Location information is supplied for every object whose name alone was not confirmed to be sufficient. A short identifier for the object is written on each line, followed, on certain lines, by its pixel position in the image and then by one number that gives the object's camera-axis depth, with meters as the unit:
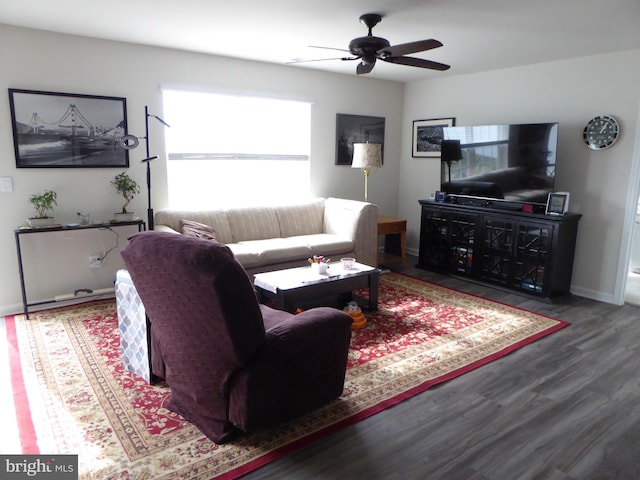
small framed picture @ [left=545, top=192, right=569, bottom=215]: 4.19
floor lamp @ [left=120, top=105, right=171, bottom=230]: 3.77
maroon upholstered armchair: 1.80
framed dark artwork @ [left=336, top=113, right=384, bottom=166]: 5.61
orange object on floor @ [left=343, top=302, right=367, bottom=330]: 3.53
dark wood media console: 4.25
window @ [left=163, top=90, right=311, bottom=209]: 4.55
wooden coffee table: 3.32
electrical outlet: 4.09
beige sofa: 4.25
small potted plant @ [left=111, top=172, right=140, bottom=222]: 3.99
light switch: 3.64
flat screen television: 4.31
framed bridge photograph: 3.66
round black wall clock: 4.10
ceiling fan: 2.97
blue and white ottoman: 2.57
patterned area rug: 2.04
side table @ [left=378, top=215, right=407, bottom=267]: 5.30
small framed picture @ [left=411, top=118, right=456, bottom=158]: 5.71
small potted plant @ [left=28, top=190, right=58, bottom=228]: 3.60
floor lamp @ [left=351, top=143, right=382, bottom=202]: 5.13
